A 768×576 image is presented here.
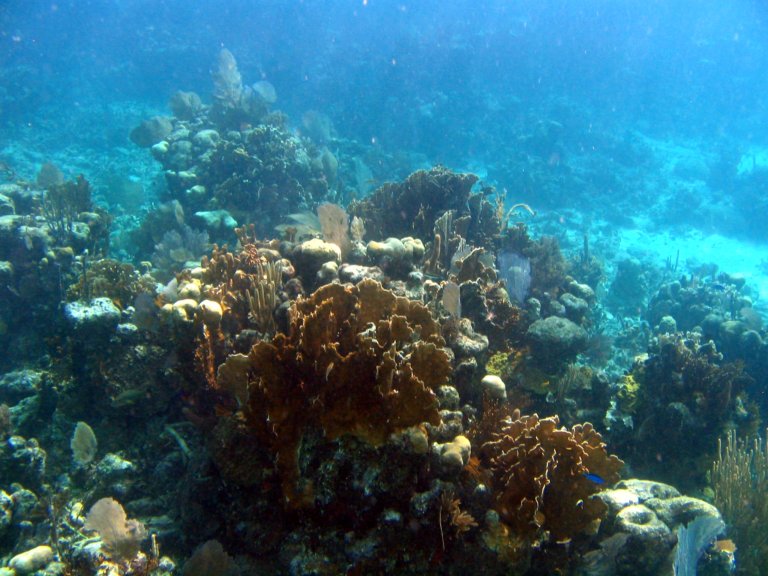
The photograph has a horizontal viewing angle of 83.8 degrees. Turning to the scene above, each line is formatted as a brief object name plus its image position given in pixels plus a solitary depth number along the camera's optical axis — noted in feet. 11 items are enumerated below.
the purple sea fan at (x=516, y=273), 26.78
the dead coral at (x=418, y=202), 30.04
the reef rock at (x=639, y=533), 11.65
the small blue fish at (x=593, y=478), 11.16
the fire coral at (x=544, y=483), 10.62
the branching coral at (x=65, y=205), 27.81
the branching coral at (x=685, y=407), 20.71
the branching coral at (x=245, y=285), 15.16
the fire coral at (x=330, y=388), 10.11
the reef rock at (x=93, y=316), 17.06
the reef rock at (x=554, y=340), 20.53
